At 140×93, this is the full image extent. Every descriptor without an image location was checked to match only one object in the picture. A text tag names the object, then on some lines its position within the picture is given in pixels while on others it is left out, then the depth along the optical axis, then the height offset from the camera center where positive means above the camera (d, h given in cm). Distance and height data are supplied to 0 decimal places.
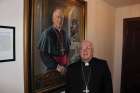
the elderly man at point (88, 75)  203 -38
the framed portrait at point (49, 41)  173 +2
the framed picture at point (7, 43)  146 +0
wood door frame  386 +29
